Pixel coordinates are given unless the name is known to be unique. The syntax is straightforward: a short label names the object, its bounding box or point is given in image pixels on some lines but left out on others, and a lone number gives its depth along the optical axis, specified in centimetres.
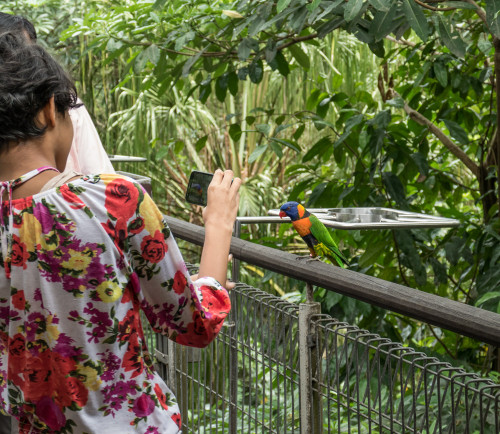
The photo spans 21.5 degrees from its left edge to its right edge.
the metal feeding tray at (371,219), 361
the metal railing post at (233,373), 387
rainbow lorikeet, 421
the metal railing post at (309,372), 347
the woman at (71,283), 265
